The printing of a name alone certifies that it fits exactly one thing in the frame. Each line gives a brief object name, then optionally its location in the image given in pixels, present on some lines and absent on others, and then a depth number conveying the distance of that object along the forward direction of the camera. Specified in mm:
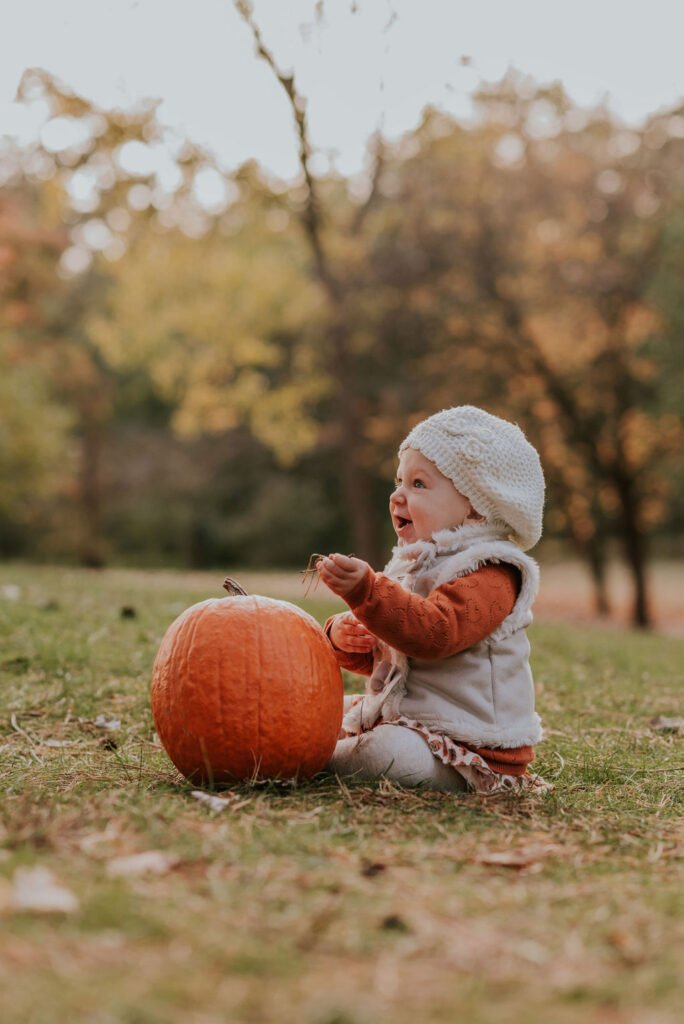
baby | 3307
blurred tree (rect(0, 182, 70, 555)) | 20781
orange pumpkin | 3281
